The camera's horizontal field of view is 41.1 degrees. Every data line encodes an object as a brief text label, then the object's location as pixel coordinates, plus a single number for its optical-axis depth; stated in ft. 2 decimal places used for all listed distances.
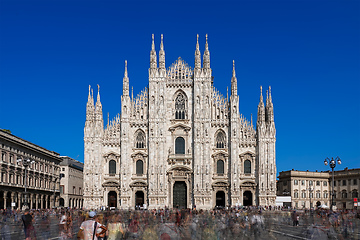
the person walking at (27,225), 62.01
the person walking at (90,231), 40.19
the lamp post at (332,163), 139.44
